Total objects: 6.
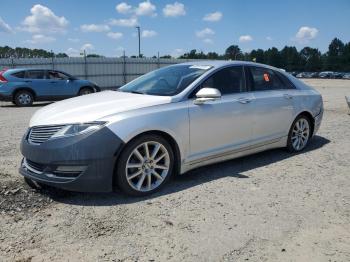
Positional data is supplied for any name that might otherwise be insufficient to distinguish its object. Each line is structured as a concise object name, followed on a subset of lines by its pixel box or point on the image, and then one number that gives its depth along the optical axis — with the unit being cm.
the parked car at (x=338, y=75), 6694
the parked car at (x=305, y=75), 7230
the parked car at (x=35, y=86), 1462
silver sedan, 404
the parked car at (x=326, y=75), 6844
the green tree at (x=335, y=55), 9645
